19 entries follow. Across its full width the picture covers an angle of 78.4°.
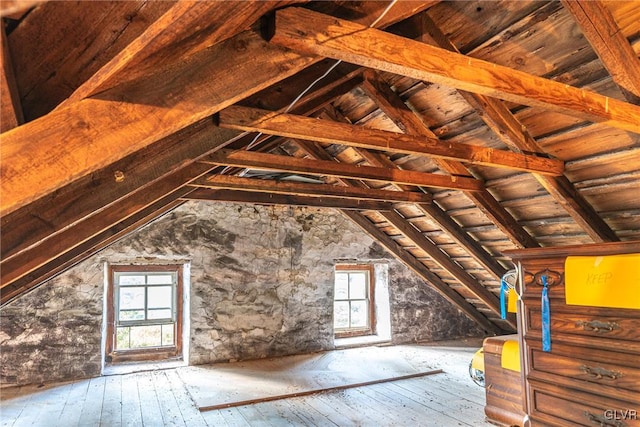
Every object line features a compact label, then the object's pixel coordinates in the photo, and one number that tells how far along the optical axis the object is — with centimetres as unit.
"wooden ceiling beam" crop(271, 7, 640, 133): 109
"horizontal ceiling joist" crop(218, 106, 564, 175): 184
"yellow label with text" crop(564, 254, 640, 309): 175
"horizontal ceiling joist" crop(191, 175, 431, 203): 313
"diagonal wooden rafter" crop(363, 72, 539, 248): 286
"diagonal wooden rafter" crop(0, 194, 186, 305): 241
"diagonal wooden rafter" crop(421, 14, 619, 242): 224
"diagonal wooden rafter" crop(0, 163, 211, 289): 162
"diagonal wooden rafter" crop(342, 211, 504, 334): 515
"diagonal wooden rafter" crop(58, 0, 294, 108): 77
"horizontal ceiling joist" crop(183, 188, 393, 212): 374
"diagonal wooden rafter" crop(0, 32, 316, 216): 77
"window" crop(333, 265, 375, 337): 550
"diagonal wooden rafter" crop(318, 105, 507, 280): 380
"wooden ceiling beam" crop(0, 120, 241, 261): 119
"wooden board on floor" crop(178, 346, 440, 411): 351
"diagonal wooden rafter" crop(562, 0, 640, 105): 173
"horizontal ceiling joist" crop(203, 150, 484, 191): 252
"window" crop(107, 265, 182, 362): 436
